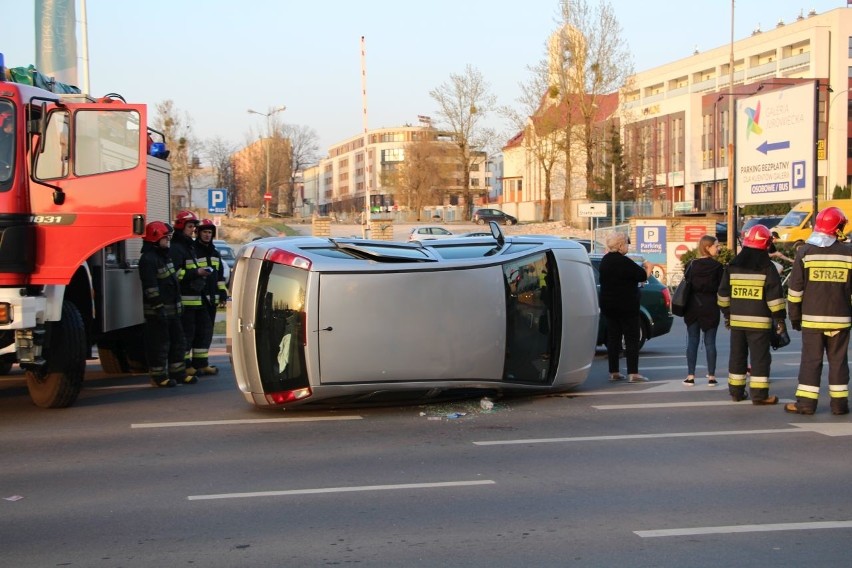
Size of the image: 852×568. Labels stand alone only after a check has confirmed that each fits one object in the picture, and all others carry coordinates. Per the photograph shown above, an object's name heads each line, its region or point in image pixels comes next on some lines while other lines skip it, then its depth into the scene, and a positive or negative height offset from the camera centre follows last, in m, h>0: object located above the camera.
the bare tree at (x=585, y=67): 59.97 +9.85
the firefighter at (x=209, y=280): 12.96 -0.68
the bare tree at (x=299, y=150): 108.38 +8.84
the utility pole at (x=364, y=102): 40.14 +5.37
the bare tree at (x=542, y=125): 60.91 +6.41
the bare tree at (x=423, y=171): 89.88 +5.22
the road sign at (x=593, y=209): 33.41 +0.59
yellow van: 39.56 +0.07
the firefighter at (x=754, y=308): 10.34 -0.89
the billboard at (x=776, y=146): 30.25 +2.55
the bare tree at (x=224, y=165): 86.69 +5.87
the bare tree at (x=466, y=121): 73.88 +8.14
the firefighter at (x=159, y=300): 11.62 -0.85
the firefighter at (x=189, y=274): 12.49 -0.58
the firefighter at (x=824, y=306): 9.57 -0.81
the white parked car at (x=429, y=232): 48.27 -0.24
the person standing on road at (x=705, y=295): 11.51 -0.82
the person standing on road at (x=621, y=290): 12.02 -0.80
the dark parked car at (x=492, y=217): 69.25 +0.73
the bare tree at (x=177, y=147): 63.91 +5.49
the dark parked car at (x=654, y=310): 15.23 -1.33
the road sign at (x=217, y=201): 26.22 +0.75
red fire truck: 9.48 +0.17
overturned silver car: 9.27 -0.89
